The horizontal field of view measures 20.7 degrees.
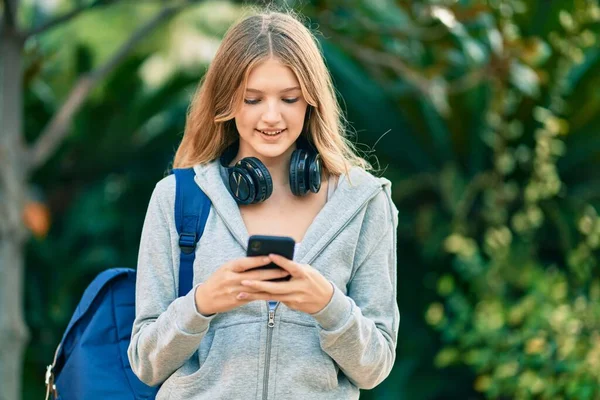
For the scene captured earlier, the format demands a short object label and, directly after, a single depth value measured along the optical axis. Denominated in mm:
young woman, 2903
